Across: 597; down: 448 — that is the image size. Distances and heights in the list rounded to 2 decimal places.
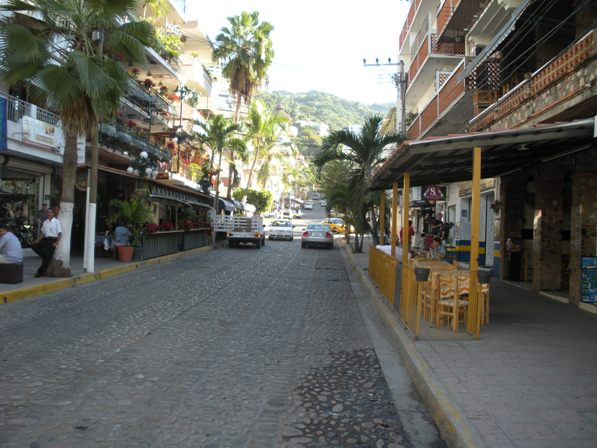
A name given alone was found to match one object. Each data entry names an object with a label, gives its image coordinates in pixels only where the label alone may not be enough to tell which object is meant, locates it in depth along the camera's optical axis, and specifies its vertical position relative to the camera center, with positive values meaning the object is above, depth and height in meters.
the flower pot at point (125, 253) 17.94 -1.09
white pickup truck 29.14 -0.22
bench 11.64 -1.22
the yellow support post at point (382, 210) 15.43 +0.61
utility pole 29.18 +9.66
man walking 12.93 -0.52
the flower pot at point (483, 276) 7.39 -0.57
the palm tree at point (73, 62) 12.37 +3.70
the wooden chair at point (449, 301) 7.80 -1.01
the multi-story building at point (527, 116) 10.13 +2.70
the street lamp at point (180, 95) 27.40 +7.60
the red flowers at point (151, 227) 19.68 -0.20
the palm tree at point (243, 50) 39.66 +13.00
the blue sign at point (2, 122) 14.87 +2.60
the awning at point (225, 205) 34.70 +1.32
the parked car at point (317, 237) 30.80 -0.50
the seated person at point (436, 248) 14.66 -0.49
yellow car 55.13 +0.32
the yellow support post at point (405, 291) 7.96 -0.92
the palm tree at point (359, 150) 17.22 +2.61
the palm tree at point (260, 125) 45.00 +8.62
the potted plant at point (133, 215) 18.27 +0.19
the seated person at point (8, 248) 11.53 -0.69
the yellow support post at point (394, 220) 12.11 +0.26
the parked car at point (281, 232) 37.75 -0.36
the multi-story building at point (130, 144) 16.83 +2.98
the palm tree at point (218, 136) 31.59 +5.27
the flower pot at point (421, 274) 7.21 -0.56
